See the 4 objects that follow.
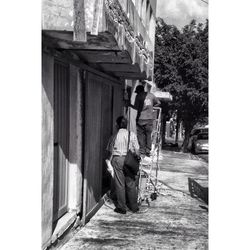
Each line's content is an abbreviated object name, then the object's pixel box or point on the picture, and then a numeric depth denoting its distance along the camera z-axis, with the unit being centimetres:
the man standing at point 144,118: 953
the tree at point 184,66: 2394
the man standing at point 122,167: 760
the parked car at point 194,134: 2701
